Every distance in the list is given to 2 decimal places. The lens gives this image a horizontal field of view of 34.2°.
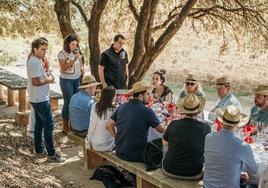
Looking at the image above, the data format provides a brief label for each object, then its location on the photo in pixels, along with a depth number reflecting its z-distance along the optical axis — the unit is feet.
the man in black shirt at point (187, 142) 13.57
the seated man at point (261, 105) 16.98
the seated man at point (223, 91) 19.00
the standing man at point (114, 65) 22.43
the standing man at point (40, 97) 18.58
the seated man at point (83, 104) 19.12
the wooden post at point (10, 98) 31.09
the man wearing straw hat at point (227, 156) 12.32
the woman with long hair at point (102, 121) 17.56
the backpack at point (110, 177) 16.85
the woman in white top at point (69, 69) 21.88
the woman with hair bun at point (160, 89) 21.66
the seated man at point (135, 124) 15.74
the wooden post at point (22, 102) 26.61
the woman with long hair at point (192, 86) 20.62
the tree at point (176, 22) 27.22
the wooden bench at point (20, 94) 26.12
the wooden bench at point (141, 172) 14.01
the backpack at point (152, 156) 15.44
